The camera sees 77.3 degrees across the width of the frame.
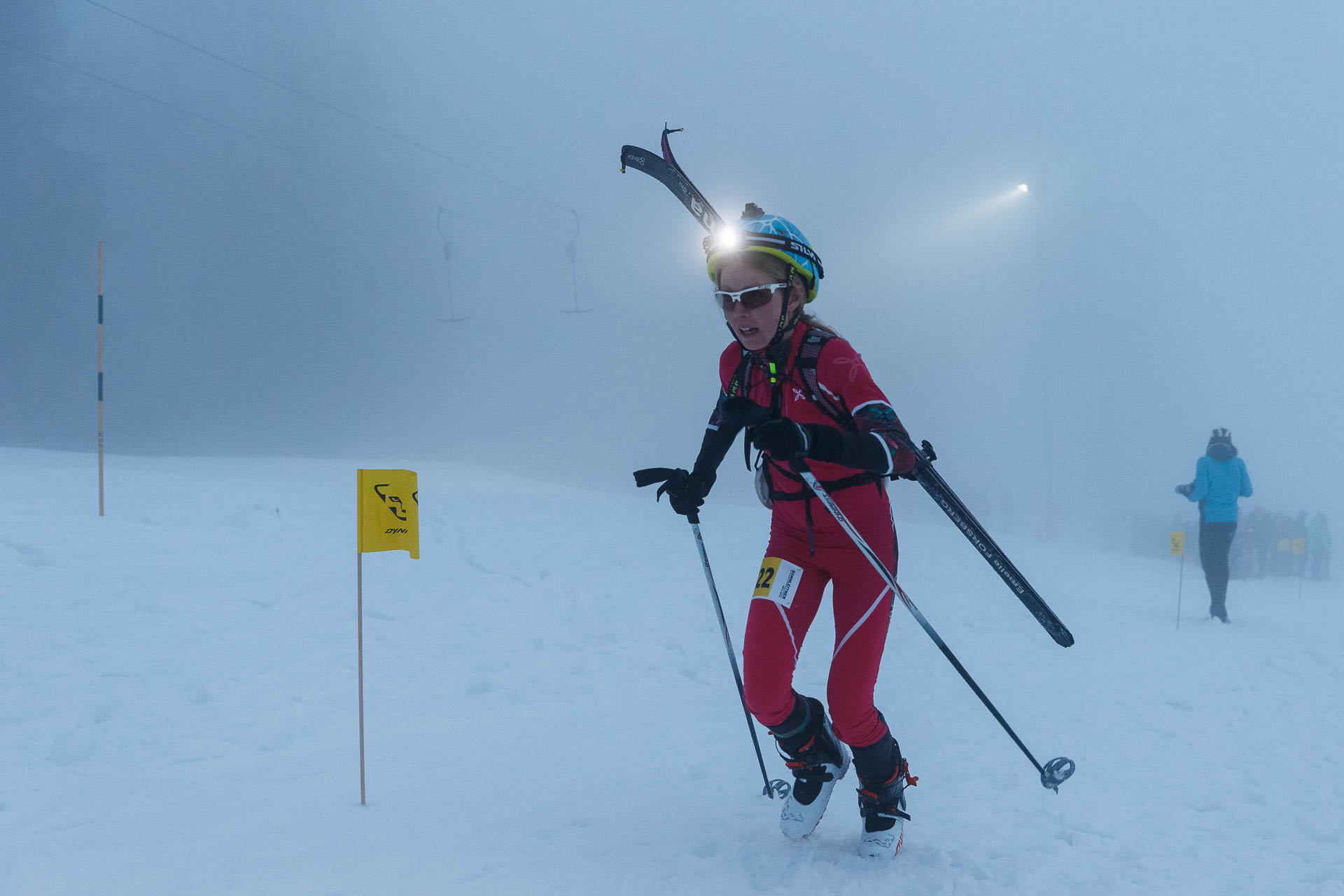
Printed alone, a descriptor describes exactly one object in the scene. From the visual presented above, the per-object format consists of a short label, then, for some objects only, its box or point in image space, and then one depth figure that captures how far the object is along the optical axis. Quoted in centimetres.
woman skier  287
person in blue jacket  902
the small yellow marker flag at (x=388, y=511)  364
